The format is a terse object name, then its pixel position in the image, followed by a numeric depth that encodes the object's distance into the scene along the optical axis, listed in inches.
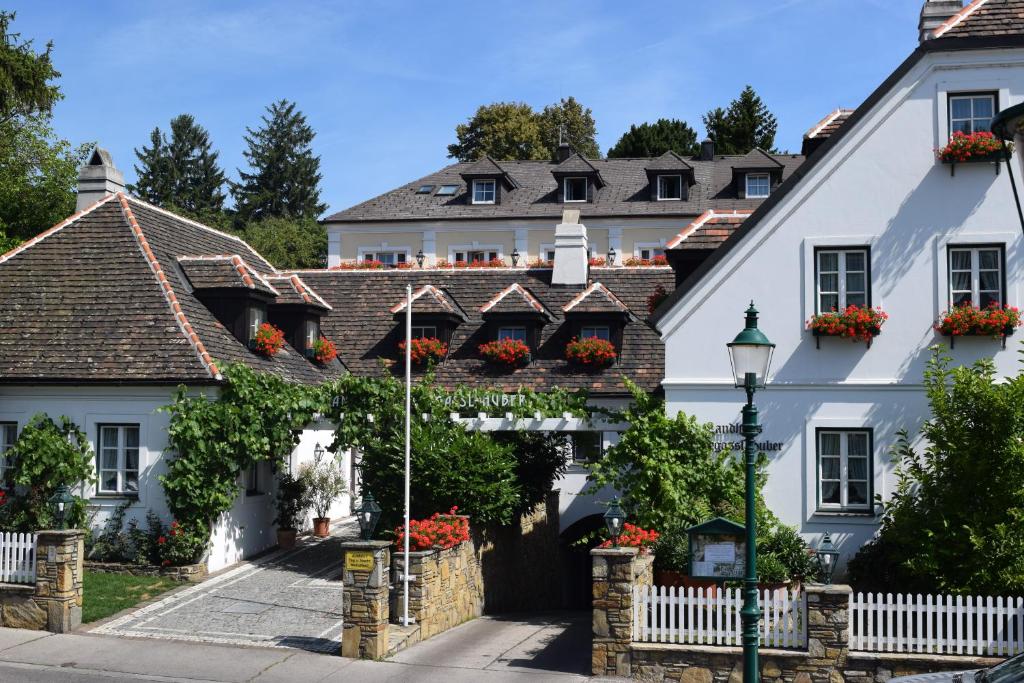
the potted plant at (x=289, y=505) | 979.9
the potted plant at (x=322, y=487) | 1026.1
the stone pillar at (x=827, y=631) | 579.8
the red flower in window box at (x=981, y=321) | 737.6
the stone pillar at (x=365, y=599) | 631.8
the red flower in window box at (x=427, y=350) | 1056.2
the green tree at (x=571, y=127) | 2819.9
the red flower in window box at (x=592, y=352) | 1015.6
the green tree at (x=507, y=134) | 2696.9
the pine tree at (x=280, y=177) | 3282.5
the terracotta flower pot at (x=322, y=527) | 1026.7
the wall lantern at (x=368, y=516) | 674.2
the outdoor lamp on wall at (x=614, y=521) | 656.4
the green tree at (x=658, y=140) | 2640.3
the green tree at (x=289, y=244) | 2613.2
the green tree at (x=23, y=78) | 1321.4
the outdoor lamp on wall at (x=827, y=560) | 609.9
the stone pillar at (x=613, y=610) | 607.5
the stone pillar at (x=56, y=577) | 690.8
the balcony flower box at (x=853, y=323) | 759.1
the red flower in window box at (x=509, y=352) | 1034.1
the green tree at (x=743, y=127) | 2723.9
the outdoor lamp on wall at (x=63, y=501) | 731.4
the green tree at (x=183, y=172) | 3203.7
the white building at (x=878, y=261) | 757.3
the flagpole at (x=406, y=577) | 677.3
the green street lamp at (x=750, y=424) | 447.2
